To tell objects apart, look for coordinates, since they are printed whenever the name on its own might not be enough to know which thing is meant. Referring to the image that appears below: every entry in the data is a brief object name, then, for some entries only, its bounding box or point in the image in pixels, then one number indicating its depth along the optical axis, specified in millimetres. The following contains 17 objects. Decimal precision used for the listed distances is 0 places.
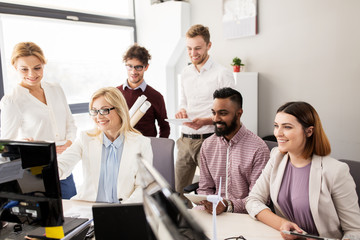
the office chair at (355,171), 1554
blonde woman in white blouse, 2199
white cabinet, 3420
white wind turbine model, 1236
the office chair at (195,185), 2058
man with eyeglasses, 2740
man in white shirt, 2666
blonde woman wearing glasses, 1826
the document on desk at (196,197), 1423
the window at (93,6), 3773
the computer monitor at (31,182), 1144
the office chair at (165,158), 2078
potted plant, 3546
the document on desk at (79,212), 1478
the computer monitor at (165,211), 527
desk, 1329
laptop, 1035
